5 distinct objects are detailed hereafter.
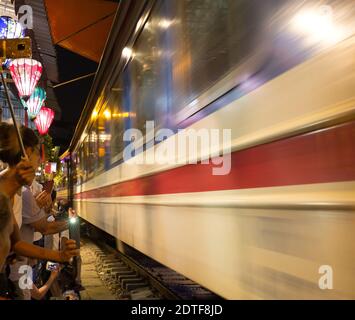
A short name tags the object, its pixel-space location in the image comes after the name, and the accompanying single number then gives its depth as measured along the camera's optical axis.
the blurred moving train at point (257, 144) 1.57
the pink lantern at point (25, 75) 7.90
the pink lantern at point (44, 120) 12.12
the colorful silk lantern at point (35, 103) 10.04
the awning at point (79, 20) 7.81
